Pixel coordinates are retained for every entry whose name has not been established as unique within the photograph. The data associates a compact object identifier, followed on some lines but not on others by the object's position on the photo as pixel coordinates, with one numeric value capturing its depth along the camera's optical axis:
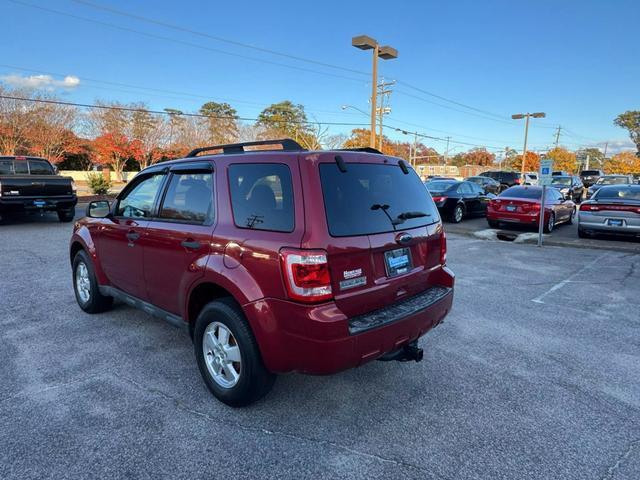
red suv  2.46
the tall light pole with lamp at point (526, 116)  40.55
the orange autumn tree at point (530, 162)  77.94
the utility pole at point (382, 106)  45.23
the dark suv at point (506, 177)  29.41
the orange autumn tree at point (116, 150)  35.72
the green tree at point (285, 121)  53.06
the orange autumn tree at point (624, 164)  58.41
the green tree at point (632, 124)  70.56
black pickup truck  11.02
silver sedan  9.80
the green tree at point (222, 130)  47.44
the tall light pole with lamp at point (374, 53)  18.47
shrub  19.20
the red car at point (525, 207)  12.02
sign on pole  9.70
